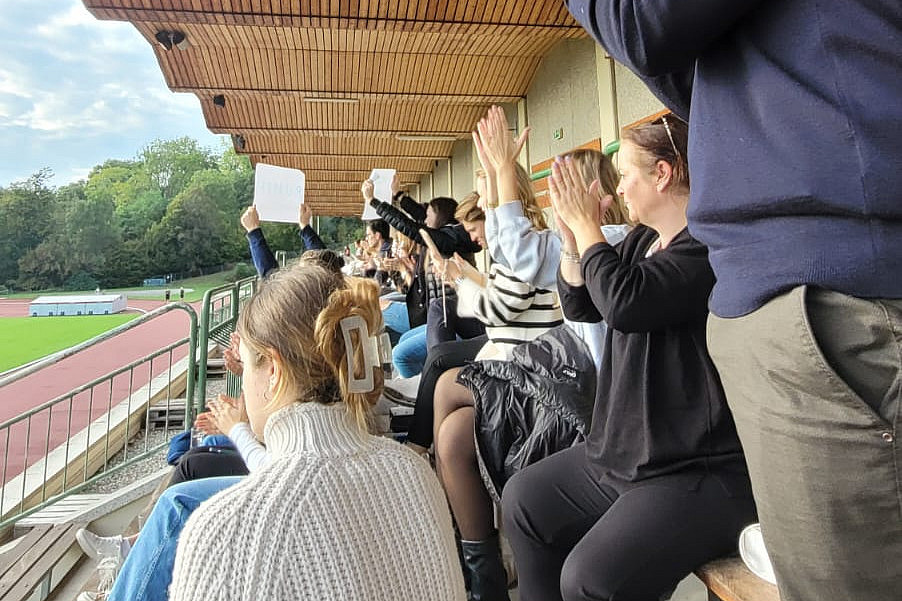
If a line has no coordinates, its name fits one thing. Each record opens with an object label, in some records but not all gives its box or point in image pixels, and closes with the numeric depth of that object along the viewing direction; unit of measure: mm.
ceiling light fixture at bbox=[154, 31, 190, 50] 5699
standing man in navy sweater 661
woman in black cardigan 1202
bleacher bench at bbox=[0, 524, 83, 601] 3045
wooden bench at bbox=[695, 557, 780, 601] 1038
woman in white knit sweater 817
